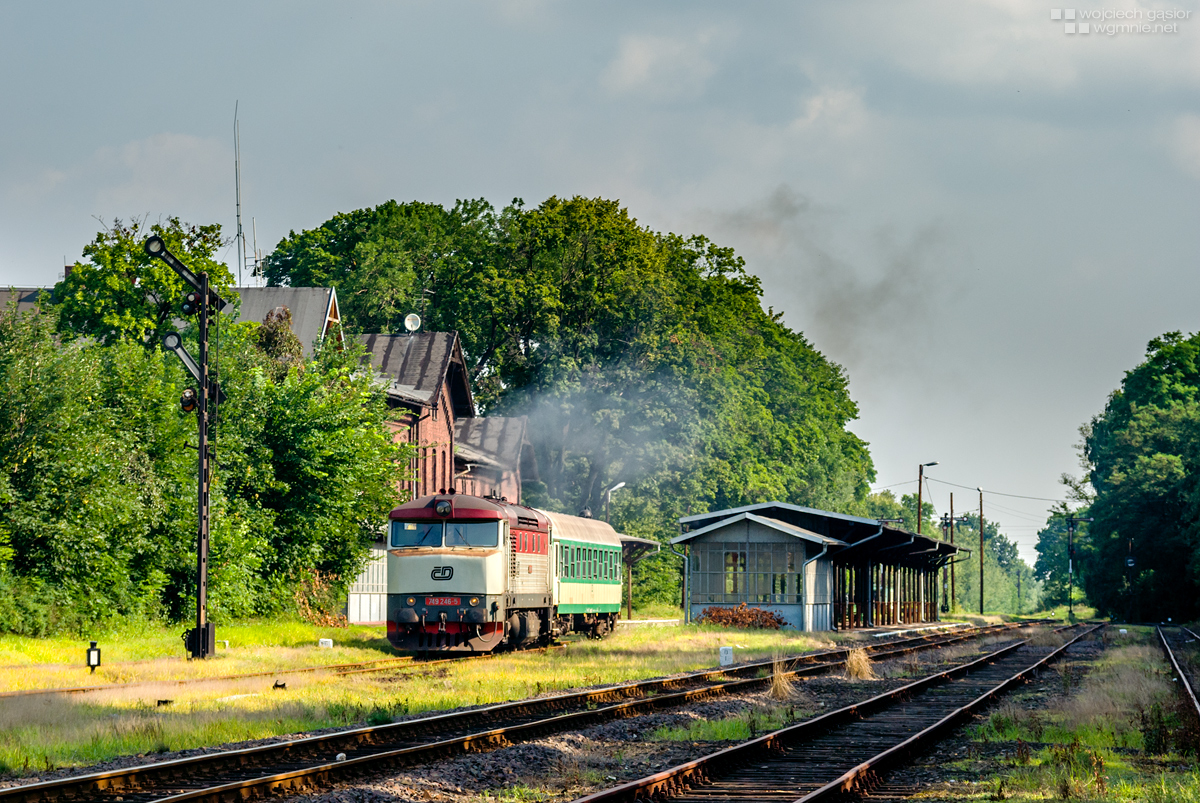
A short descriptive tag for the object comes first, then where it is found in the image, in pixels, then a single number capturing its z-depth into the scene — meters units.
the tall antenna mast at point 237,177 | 52.21
